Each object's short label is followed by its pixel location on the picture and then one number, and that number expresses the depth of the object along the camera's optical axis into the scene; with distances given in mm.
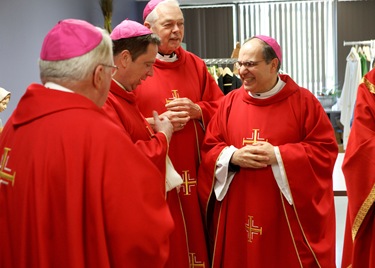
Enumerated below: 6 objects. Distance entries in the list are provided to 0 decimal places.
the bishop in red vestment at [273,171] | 3311
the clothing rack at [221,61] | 5751
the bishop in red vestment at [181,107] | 3426
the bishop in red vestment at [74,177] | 1899
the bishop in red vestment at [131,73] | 2771
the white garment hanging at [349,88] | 8531
